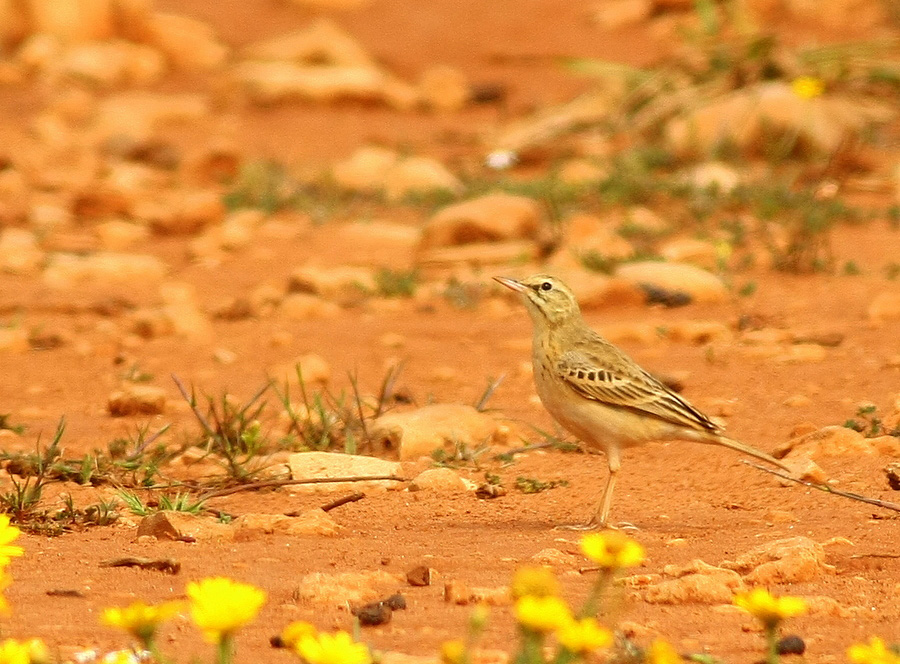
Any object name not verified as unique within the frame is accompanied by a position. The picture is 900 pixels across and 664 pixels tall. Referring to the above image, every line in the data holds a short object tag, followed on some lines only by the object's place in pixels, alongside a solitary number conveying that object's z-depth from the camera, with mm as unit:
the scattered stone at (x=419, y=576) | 7824
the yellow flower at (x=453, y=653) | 4297
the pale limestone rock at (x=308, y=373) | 13914
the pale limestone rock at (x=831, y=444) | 10937
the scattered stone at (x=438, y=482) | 10555
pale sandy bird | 9969
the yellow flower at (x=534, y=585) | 4453
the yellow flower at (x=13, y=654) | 4641
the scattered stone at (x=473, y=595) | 7387
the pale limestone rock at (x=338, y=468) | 10577
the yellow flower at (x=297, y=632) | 4543
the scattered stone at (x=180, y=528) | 8914
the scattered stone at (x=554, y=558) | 8328
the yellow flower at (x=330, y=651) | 4316
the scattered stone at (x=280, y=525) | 9141
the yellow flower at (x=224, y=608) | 4211
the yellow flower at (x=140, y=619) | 4383
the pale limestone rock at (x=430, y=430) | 11516
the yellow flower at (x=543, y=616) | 4211
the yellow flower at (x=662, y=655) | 4387
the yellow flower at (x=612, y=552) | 4570
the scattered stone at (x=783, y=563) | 7949
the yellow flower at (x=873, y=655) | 4492
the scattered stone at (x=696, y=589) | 7547
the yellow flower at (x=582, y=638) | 4223
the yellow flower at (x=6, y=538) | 5641
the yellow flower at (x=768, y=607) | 4551
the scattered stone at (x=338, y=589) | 7320
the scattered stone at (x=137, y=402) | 12937
